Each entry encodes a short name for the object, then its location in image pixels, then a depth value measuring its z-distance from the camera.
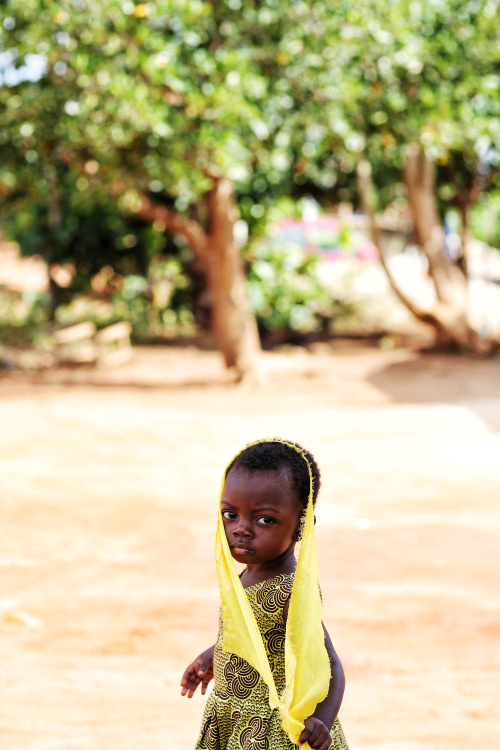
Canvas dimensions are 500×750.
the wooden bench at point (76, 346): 14.38
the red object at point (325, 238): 29.77
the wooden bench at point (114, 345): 14.25
